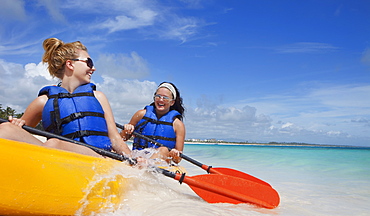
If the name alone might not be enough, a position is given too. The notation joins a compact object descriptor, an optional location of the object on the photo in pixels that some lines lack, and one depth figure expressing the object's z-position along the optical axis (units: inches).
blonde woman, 116.6
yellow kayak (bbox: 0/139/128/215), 82.4
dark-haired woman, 195.6
